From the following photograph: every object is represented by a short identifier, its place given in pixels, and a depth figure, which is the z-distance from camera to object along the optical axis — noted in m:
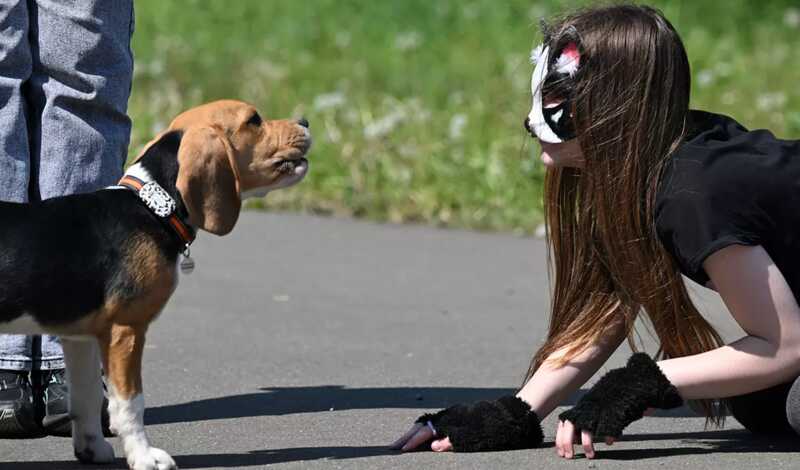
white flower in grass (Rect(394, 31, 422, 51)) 13.31
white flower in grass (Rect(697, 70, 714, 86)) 10.79
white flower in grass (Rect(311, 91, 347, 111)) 10.23
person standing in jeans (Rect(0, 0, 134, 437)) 4.70
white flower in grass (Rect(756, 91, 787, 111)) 10.12
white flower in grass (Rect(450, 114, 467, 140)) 9.73
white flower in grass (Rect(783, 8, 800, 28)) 15.28
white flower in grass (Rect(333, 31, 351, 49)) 13.54
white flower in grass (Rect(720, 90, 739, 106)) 10.38
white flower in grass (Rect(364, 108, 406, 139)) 9.62
